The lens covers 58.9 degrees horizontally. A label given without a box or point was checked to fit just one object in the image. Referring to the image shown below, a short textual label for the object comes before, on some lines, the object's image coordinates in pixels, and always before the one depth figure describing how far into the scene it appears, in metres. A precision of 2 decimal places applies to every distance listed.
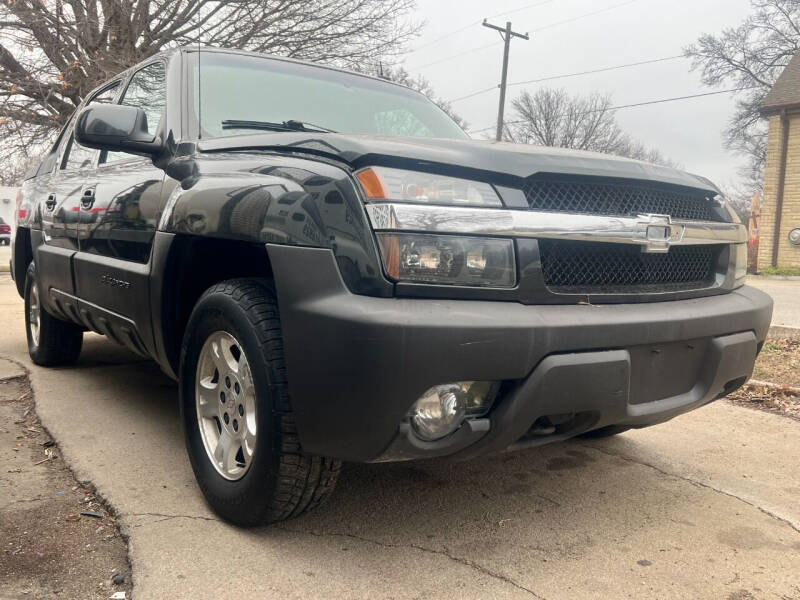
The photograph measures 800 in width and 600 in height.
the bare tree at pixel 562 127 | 45.41
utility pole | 27.14
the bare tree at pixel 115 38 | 14.18
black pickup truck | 1.91
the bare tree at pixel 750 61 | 28.39
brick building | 18.31
